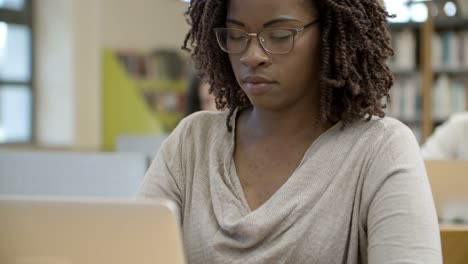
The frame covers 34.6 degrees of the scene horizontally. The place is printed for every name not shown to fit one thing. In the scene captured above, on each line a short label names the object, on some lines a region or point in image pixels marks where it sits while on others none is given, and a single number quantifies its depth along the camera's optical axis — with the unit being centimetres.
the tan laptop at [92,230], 87
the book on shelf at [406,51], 592
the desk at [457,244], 162
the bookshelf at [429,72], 578
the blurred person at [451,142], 305
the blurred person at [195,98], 383
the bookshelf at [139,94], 657
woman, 127
